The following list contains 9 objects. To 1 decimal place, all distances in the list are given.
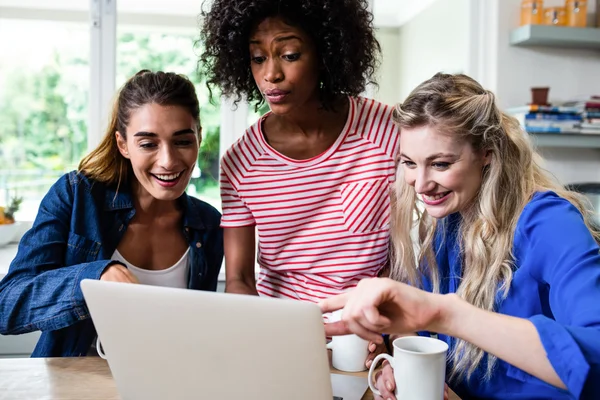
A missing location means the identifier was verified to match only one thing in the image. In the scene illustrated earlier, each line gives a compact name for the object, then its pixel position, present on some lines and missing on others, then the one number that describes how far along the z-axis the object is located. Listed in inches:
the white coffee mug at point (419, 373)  33.7
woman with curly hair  55.8
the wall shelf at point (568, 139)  122.0
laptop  29.2
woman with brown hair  51.3
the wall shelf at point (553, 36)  118.6
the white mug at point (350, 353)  43.3
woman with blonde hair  37.1
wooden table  40.0
